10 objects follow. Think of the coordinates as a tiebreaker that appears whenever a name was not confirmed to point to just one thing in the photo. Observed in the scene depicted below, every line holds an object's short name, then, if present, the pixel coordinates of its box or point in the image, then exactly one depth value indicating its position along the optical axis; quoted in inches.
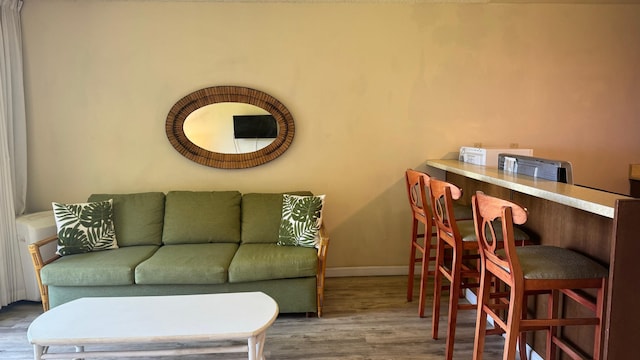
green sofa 112.7
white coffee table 76.8
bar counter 63.5
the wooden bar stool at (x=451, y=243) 94.9
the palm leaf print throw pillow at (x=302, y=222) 125.5
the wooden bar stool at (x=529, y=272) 69.6
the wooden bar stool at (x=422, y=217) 113.0
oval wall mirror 143.0
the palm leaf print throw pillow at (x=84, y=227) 121.7
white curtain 126.0
